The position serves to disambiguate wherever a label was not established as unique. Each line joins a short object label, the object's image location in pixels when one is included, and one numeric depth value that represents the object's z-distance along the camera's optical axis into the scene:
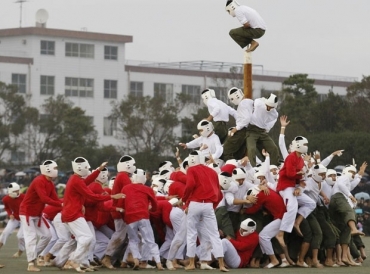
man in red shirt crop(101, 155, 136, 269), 23.48
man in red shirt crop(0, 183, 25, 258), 26.81
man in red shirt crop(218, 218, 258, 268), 23.33
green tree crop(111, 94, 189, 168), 70.38
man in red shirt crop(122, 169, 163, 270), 23.16
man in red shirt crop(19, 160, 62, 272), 23.00
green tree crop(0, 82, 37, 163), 69.38
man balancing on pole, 25.39
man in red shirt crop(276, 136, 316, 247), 23.47
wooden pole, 25.84
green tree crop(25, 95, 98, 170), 69.31
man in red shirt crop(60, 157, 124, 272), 22.42
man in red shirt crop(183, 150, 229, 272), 22.45
